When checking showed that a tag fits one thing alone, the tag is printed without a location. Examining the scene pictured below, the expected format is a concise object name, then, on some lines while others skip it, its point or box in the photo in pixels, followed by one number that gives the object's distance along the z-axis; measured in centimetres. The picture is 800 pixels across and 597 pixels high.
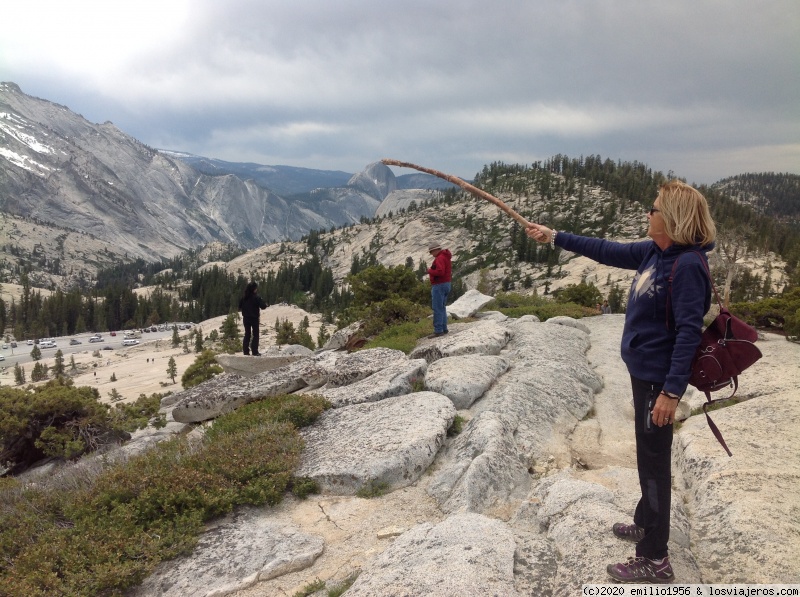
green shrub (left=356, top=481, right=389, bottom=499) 731
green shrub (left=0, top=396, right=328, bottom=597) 555
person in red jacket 1373
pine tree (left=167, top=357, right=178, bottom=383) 4766
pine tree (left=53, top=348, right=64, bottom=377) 6529
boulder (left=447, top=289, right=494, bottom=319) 2320
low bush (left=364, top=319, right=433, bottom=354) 1537
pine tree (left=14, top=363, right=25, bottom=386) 6047
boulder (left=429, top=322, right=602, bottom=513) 696
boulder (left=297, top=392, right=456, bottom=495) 750
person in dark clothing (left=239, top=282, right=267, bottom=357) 1847
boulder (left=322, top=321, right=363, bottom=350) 2156
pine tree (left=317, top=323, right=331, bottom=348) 5092
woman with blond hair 402
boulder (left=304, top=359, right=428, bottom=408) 1069
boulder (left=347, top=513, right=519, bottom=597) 456
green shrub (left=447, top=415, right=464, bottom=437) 899
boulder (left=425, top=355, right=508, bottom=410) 1025
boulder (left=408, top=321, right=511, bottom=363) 1299
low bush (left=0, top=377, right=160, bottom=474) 1404
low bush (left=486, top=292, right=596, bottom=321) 2253
